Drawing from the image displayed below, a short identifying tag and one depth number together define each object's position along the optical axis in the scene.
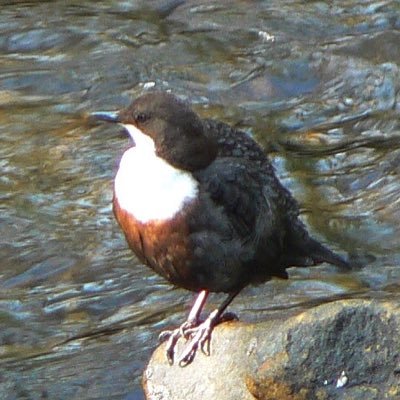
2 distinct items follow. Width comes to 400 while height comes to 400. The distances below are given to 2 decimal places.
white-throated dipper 8.49
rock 7.71
